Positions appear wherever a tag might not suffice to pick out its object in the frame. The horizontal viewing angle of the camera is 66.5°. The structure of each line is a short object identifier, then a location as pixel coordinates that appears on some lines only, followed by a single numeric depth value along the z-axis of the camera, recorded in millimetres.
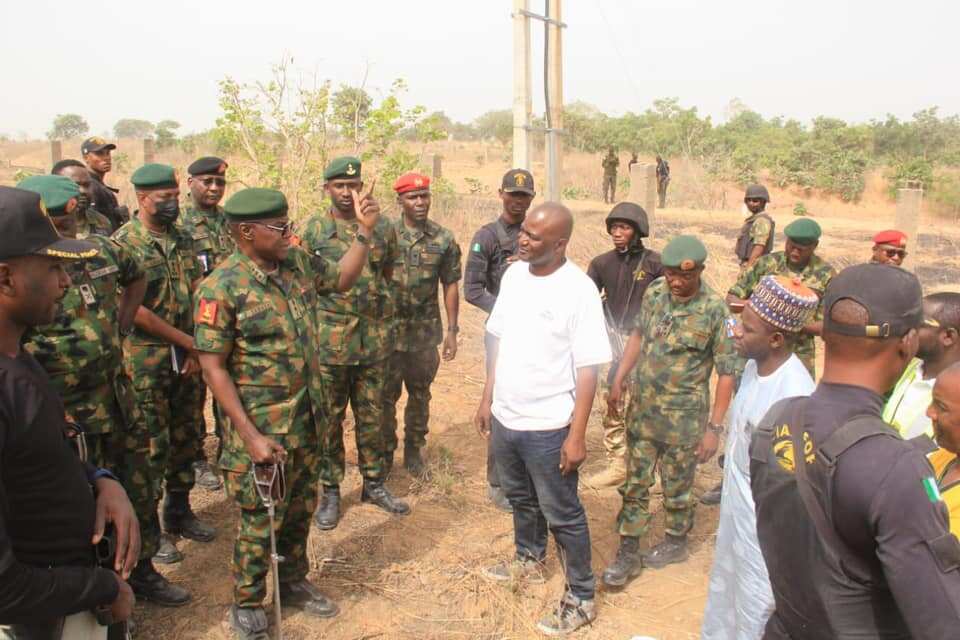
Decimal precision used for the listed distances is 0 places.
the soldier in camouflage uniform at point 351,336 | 4590
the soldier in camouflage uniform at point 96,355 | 3119
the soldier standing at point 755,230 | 6996
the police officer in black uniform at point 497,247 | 5020
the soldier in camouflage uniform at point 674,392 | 3959
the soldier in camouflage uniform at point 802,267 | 5180
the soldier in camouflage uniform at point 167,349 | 4082
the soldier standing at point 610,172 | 21156
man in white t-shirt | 3326
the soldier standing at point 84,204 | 4105
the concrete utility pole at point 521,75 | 5977
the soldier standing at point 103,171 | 6152
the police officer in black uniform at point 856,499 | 1407
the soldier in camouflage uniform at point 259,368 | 3176
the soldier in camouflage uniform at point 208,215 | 4840
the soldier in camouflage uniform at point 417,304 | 5105
